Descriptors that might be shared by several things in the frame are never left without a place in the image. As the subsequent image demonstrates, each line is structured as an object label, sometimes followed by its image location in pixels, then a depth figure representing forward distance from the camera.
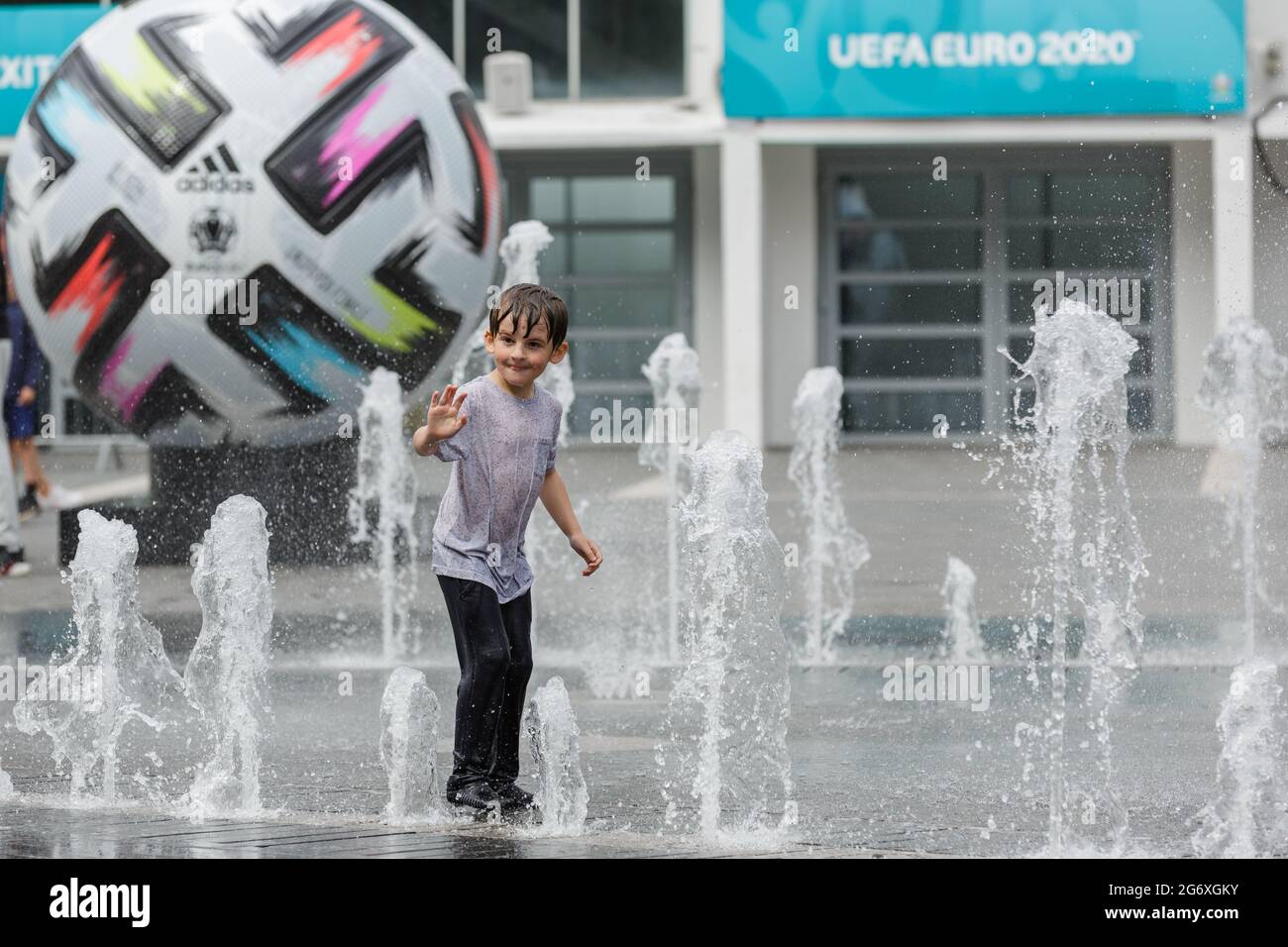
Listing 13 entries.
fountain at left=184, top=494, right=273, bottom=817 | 11.48
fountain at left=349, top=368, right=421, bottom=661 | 19.95
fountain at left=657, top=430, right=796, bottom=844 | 10.70
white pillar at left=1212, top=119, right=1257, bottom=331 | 40.22
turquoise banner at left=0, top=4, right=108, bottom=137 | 42.47
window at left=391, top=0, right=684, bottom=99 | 42.34
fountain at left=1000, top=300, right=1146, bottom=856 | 11.14
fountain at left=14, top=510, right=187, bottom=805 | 11.44
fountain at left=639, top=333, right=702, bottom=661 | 17.33
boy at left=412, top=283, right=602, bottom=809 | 9.59
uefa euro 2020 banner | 39.91
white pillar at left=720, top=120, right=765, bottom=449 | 40.44
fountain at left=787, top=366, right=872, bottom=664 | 16.84
